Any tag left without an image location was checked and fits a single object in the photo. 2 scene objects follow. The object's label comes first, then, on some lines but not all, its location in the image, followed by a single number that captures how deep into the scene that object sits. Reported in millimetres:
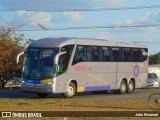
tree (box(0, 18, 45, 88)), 47125
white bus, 26562
